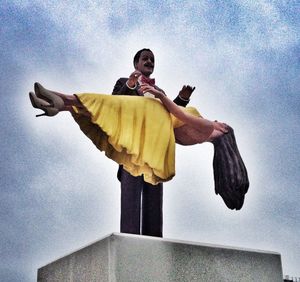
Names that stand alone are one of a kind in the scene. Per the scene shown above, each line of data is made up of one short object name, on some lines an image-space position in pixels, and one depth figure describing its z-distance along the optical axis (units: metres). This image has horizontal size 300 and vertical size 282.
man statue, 3.00
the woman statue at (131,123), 2.93
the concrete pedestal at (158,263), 2.49
